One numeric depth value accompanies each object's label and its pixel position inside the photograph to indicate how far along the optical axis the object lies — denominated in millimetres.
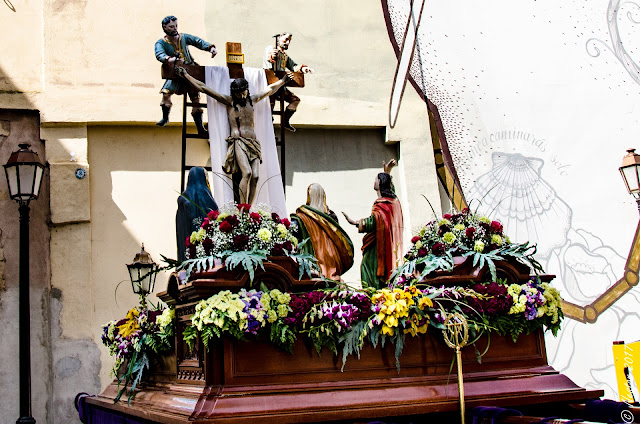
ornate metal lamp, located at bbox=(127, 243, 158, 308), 8238
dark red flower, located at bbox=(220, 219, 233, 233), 5023
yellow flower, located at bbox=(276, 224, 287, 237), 5188
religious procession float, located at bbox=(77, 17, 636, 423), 4613
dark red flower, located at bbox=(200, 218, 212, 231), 5215
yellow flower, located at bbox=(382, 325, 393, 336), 4895
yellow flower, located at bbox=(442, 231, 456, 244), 5664
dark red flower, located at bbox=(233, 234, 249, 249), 4996
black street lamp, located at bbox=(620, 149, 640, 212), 8633
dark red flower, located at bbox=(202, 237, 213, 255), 5055
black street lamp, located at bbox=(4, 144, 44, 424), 6977
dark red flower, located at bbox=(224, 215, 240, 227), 5088
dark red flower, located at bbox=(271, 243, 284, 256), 5109
